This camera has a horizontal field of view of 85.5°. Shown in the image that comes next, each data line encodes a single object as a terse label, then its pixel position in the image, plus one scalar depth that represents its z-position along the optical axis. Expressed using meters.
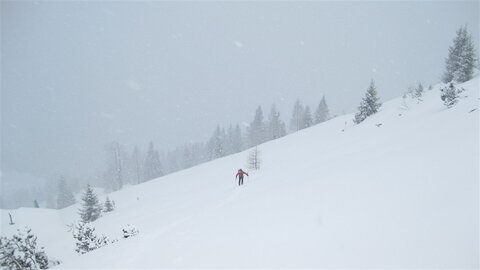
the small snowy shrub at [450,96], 18.17
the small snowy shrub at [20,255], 11.56
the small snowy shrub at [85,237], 12.73
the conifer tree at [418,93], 28.61
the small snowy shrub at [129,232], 11.68
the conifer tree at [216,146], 66.19
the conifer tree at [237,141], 71.69
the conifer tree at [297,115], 69.84
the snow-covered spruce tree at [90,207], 29.06
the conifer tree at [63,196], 67.17
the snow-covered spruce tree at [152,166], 71.06
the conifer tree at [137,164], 76.80
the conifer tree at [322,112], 64.62
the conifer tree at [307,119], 64.19
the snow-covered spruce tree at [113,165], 65.50
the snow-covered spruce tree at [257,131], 66.19
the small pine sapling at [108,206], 30.59
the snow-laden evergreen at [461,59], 31.20
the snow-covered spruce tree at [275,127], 66.19
